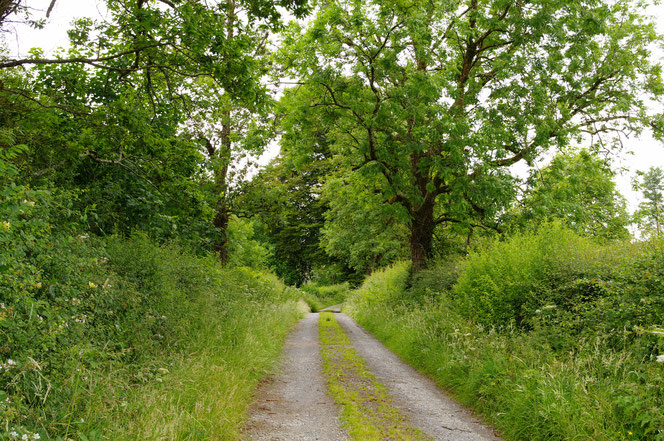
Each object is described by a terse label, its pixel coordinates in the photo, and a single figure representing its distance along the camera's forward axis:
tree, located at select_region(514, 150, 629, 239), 11.59
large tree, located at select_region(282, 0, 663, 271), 10.85
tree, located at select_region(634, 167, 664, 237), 6.45
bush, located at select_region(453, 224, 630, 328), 6.58
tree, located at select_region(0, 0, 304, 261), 5.92
